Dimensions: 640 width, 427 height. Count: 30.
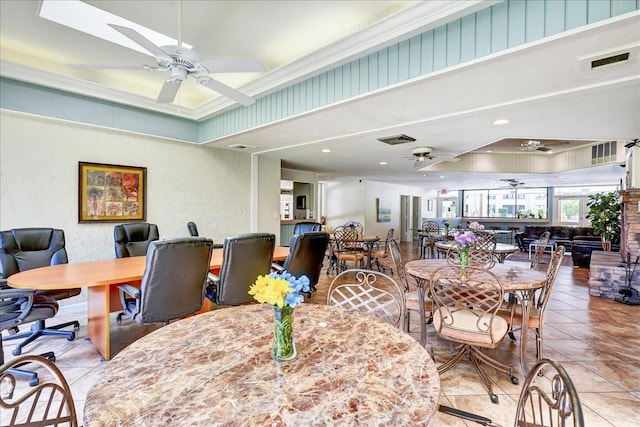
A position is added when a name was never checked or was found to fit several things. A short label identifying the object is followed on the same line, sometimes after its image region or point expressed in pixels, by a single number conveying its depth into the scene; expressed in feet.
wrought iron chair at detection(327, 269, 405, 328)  5.90
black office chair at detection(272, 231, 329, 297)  10.04
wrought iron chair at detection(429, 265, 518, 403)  6.71
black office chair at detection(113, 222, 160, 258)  11.76
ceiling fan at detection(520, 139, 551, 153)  18.29
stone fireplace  14.43
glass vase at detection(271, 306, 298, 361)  3.69
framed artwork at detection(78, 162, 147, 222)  12.90
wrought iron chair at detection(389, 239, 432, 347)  8.26
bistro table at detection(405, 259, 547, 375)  7.25
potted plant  19.35
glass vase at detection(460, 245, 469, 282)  9.24
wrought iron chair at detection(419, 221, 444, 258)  21.55
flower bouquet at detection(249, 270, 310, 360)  3.59
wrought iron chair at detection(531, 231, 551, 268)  12.17
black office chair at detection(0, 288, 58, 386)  7.07
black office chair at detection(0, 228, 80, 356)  9.14
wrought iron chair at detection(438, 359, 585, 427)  2.46
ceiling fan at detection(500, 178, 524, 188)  30.15
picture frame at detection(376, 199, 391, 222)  36.81
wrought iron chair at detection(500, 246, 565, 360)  7.50
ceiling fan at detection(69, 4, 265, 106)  6.88
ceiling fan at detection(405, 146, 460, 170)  16.74
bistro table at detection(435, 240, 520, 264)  13.98
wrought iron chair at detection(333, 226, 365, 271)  17.76
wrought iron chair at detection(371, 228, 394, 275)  18.43
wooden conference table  7.47
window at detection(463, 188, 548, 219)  37.11
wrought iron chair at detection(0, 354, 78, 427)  2.92
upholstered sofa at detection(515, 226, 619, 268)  22.75
